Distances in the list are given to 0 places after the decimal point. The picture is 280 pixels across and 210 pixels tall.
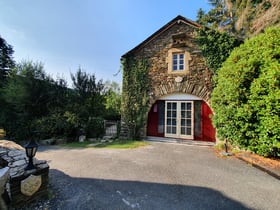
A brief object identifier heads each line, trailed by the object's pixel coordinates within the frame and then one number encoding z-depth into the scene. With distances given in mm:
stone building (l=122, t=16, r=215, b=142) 6738
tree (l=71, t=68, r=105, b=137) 7957
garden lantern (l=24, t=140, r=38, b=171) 2253
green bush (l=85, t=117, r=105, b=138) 8048
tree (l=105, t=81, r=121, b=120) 12138
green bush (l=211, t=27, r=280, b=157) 3850
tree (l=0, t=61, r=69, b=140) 7695
